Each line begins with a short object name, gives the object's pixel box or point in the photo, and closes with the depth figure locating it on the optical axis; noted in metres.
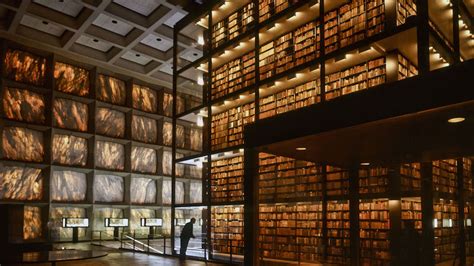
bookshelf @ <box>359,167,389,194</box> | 6.09
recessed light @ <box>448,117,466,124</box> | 4.31
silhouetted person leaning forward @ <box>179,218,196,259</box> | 11.86
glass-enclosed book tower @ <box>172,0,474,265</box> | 5.88
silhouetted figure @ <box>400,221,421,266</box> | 5.16
